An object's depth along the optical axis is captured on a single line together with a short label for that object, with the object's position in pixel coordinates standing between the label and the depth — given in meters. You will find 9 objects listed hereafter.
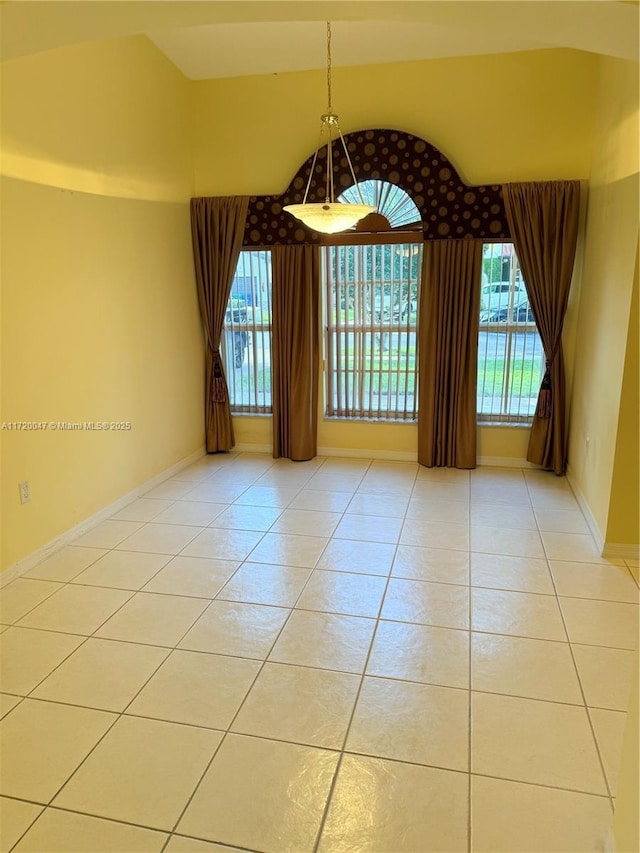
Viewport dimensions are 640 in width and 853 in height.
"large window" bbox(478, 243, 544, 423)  4.77
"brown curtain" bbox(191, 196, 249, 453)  5.03
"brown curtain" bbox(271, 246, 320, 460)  5.01
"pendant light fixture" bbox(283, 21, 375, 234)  3.23
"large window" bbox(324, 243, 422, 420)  5.01
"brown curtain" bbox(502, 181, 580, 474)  4.41
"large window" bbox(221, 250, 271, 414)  5.26
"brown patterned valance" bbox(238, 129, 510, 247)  4.62
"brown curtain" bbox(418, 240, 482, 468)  4.71
